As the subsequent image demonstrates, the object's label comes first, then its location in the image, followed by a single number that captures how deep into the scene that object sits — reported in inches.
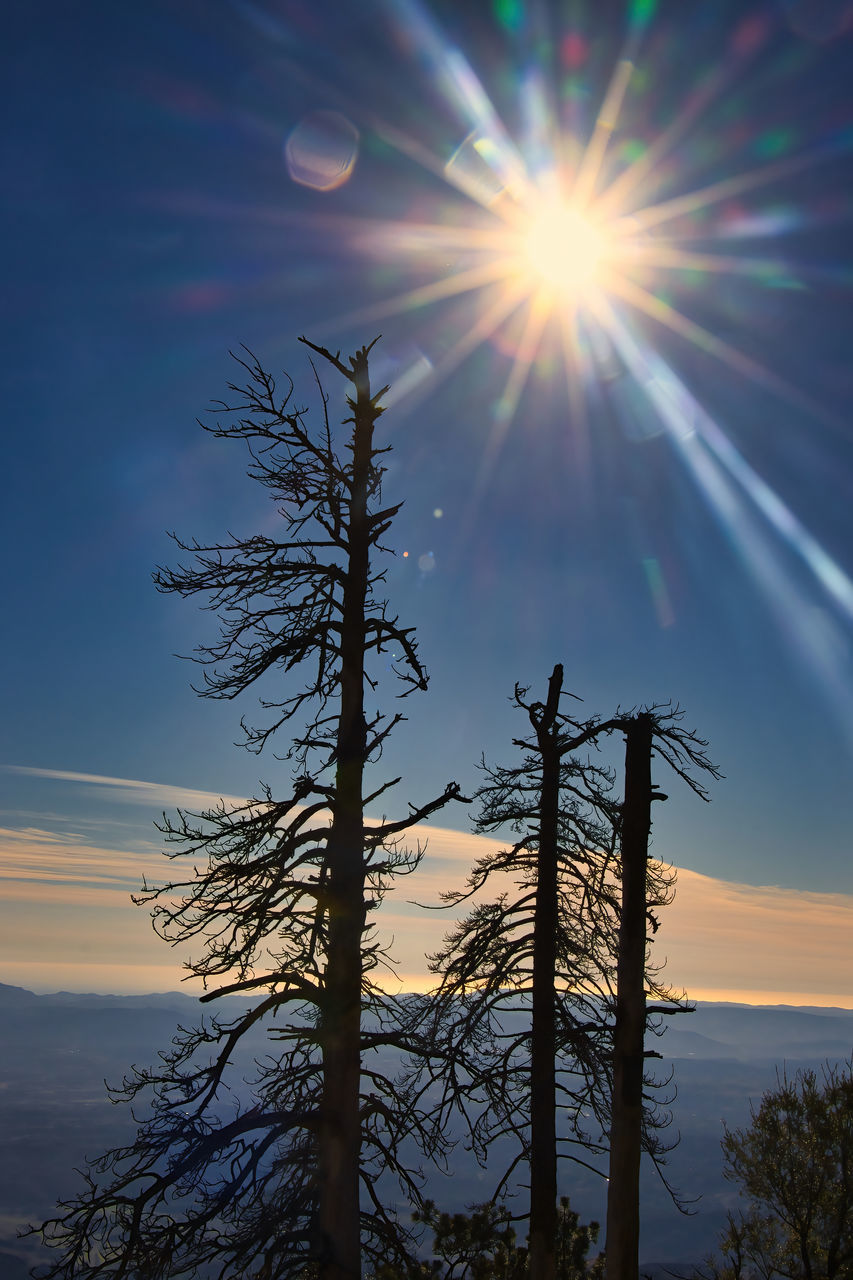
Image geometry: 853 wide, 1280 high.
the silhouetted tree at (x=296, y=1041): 324.2
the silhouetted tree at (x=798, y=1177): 1145.4
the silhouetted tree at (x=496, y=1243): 759.1
